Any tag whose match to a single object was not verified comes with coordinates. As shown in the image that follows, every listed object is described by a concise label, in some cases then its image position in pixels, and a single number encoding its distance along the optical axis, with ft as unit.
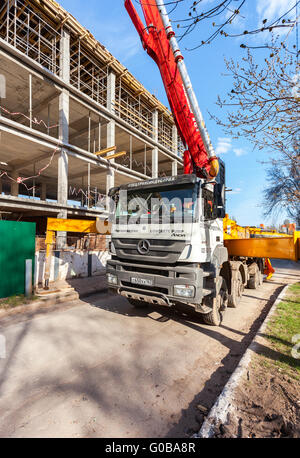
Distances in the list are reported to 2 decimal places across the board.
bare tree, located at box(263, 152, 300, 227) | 50.64
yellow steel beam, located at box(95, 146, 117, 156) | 44.02
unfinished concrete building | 37.11
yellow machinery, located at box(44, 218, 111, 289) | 21.47
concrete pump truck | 13.23
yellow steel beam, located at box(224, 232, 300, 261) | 15.10
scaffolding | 37.76
